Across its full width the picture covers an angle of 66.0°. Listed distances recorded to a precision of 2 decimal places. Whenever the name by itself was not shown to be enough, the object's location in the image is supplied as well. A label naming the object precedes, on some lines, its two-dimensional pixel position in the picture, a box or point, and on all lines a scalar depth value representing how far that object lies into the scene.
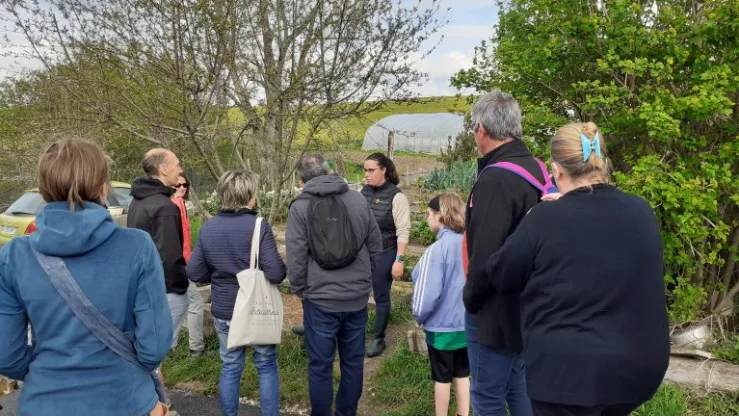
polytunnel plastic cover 30.36
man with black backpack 3.50
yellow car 9.16
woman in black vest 4.78
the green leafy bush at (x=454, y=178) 12.16
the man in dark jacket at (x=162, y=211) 3.91
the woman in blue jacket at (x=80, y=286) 1.93
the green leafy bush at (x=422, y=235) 9.16
